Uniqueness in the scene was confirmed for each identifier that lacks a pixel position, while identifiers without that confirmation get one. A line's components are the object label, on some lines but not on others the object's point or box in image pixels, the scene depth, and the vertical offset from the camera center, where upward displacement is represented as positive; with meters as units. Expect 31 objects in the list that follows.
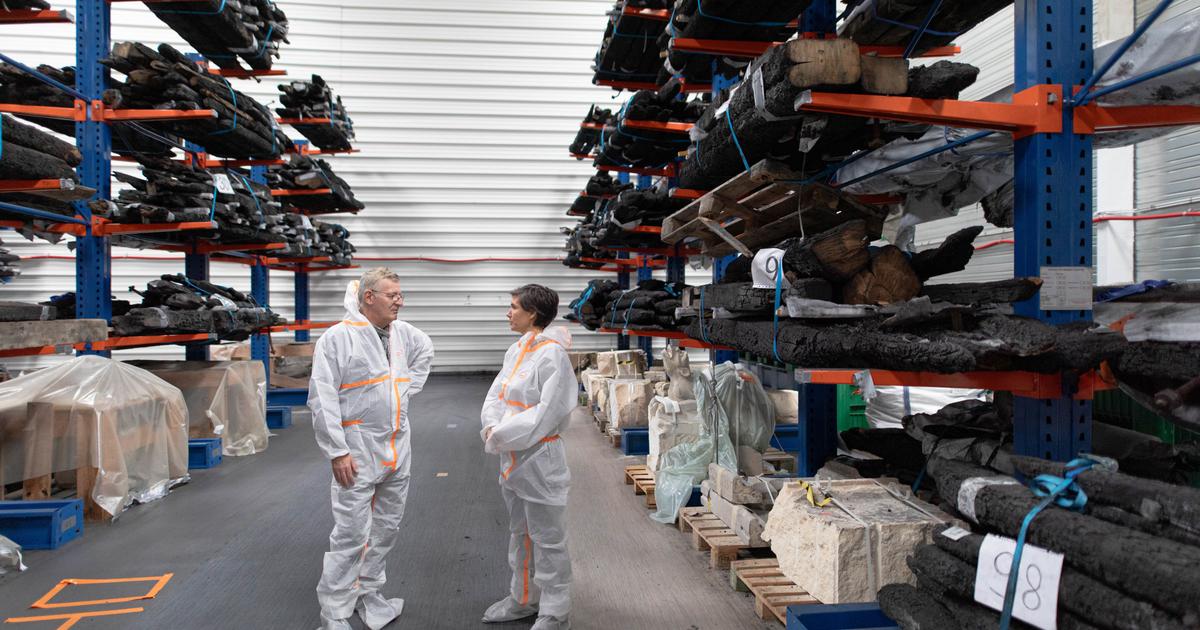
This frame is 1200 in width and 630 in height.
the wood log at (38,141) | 3.73 +1.08
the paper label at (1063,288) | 2.40 +0.08
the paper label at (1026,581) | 1.61 -0.76
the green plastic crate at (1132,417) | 3.75 -0.68
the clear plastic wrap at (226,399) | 6.54 -1.03
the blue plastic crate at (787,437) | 6.51 -1.38
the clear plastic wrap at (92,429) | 4.52 -0.94
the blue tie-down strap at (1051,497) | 1.71 -0.54
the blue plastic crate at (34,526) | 4.18 -1.50
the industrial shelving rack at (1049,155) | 2.41 +0.62
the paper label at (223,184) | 6.53 +1.34
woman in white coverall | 3.12 -0.82
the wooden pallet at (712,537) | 3.88 -1.50
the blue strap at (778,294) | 2.87 +0.07
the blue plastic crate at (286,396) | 9.65 -1.40
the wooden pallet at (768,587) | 3.16 -1.52
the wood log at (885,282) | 2.78 +0.12
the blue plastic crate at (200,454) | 6.31 -1.52
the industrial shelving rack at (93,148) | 5.43 +1.46
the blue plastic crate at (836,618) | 2.44 -1.24
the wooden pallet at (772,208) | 3.16 +0.58
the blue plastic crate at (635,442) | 7.00 -1.53
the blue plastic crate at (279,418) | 8.59 -1.56
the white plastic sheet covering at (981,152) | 2.23 +0.81
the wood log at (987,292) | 2.40 +0.07
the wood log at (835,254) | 2.76 +0.25
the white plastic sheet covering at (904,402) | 6.28 -0.98
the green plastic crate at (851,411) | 6.77 -1.14
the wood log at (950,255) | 2.84 +0.26
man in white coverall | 3.12 -0.70
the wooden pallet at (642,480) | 5.27 -1.55
